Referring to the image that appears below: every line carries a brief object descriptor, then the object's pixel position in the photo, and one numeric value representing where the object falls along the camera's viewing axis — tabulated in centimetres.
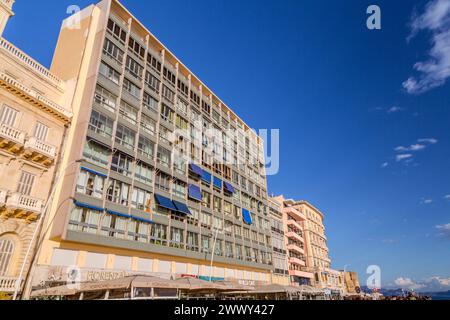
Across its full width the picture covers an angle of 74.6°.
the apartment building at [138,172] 2395
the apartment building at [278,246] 5475
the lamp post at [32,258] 1670
